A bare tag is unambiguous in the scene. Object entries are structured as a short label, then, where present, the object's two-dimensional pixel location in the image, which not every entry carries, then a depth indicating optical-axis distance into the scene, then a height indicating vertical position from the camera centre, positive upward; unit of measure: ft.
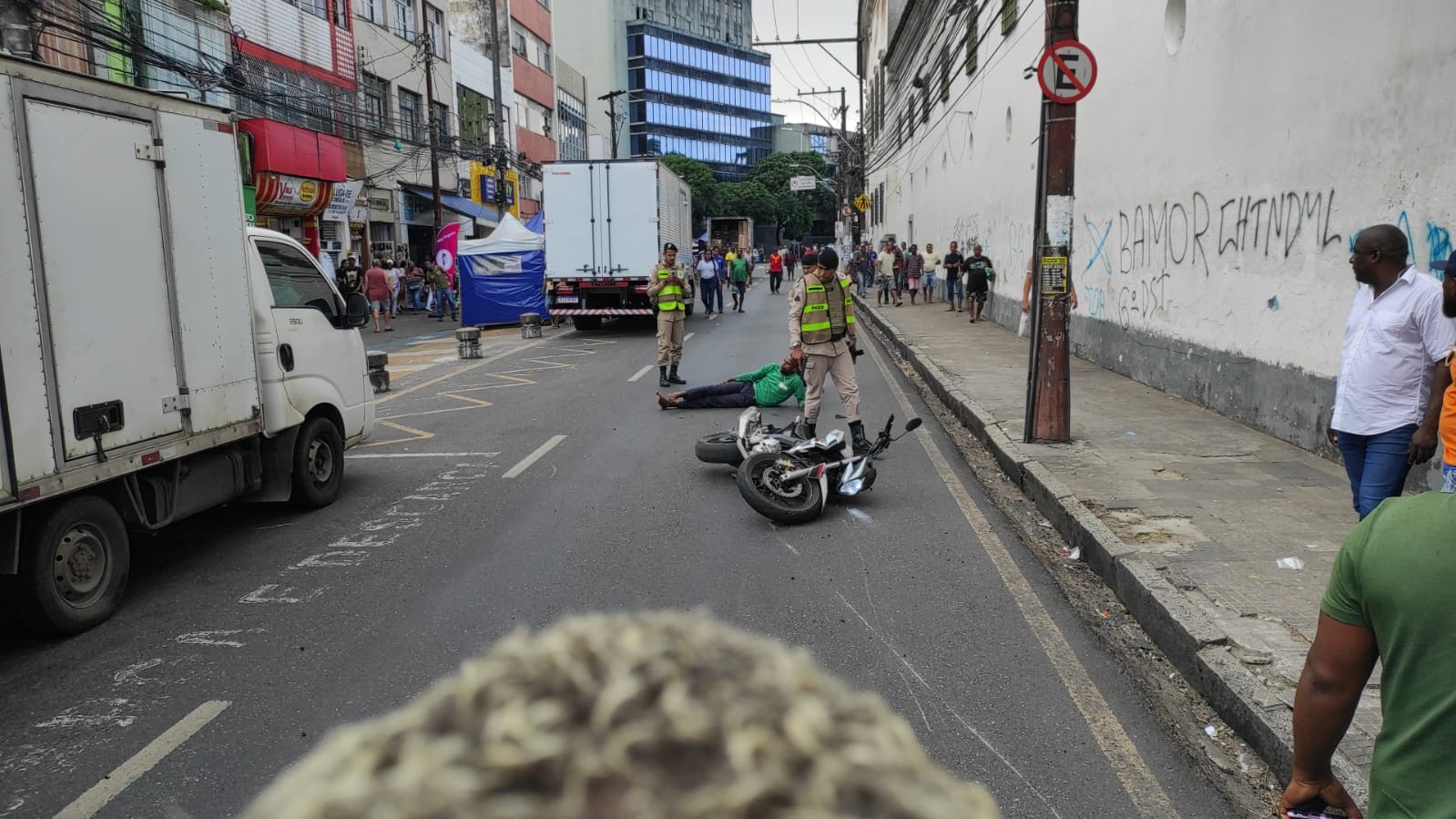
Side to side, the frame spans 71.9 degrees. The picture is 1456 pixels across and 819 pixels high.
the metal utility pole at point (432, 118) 94.07 +13.94
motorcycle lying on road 22.18 -4.87
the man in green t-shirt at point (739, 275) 91.81 -1.21
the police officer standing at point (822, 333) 28.48 -2.01
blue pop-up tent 77.51 -0.68
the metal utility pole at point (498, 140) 98.67 +12.46
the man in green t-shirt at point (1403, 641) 6.23 -2.53
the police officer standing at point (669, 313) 43.32 -2.14
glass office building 341.62 +59.36
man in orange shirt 13.17 -2.11
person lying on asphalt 37.47 -4.87
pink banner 80.02 +1.77
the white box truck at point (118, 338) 14.83 -1.15
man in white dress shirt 14.65 -1.70
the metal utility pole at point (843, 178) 183.42 +17.52
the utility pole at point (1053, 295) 28.07 -1.05
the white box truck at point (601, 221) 69.92 +2.94
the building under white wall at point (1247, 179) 23.62 +2.23
